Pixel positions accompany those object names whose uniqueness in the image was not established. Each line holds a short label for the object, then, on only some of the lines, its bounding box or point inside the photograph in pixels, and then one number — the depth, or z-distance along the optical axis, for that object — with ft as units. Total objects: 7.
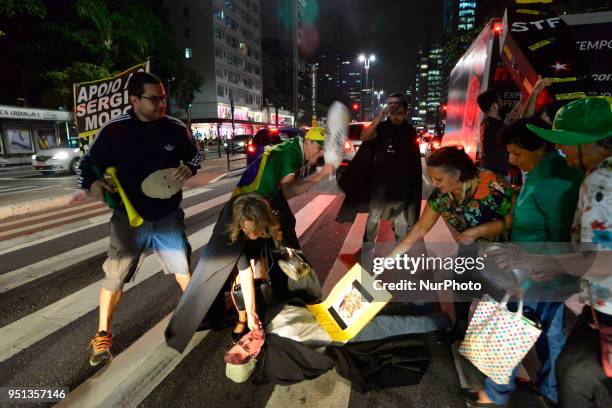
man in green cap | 5.02
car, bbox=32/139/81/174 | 53.47
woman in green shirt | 6.07
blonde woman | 8.47
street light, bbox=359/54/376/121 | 120.85
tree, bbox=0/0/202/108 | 78.64
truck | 14.02
